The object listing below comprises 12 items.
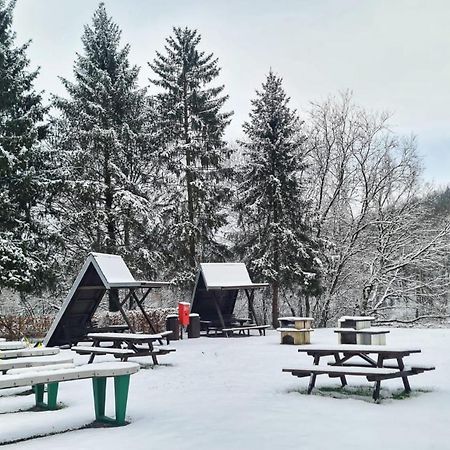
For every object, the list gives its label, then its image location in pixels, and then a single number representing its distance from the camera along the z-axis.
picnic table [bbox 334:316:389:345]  9.93
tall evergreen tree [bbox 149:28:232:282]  24.42
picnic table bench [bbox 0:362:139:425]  5.59
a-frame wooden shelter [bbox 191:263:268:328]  18.00
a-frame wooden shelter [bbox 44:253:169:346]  13.95
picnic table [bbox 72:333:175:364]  10.04
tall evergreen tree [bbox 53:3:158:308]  22.30
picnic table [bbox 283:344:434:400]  6.86
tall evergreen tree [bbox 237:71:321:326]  23.98
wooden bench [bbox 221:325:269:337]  17.83
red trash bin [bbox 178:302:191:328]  17.59
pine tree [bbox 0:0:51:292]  18.64
